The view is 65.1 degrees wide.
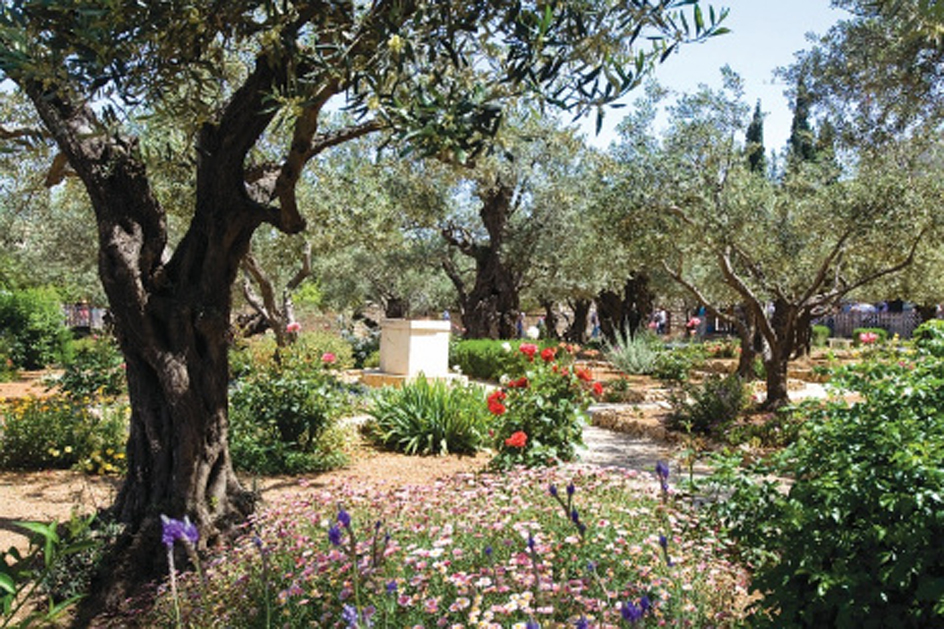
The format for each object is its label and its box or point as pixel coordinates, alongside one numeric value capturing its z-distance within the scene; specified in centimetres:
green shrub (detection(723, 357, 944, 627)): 231
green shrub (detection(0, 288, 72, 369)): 1895
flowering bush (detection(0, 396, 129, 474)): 796
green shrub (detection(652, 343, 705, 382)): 1554
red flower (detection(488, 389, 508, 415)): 669
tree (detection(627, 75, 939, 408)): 984
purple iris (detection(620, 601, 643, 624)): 147
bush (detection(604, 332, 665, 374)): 1838
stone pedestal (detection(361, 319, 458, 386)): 1457
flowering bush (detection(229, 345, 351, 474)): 784
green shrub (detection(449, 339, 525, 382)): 1664
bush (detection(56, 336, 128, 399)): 1138
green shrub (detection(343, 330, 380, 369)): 1988
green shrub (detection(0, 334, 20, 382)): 1637
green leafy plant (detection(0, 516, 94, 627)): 159
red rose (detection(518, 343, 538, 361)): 728
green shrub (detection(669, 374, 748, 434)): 1007
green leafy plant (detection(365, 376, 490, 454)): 866
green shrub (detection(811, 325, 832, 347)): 2981
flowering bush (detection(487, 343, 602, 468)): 700
